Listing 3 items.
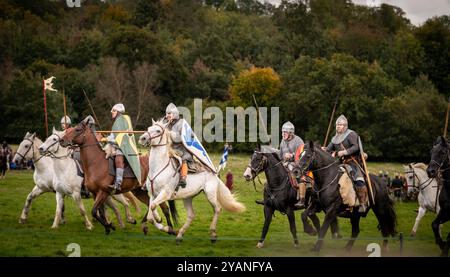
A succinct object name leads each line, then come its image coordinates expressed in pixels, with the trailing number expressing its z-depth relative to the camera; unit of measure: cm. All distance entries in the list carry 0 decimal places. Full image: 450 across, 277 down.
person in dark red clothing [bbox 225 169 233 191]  3622
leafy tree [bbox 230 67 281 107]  6600
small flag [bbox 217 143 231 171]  3019
